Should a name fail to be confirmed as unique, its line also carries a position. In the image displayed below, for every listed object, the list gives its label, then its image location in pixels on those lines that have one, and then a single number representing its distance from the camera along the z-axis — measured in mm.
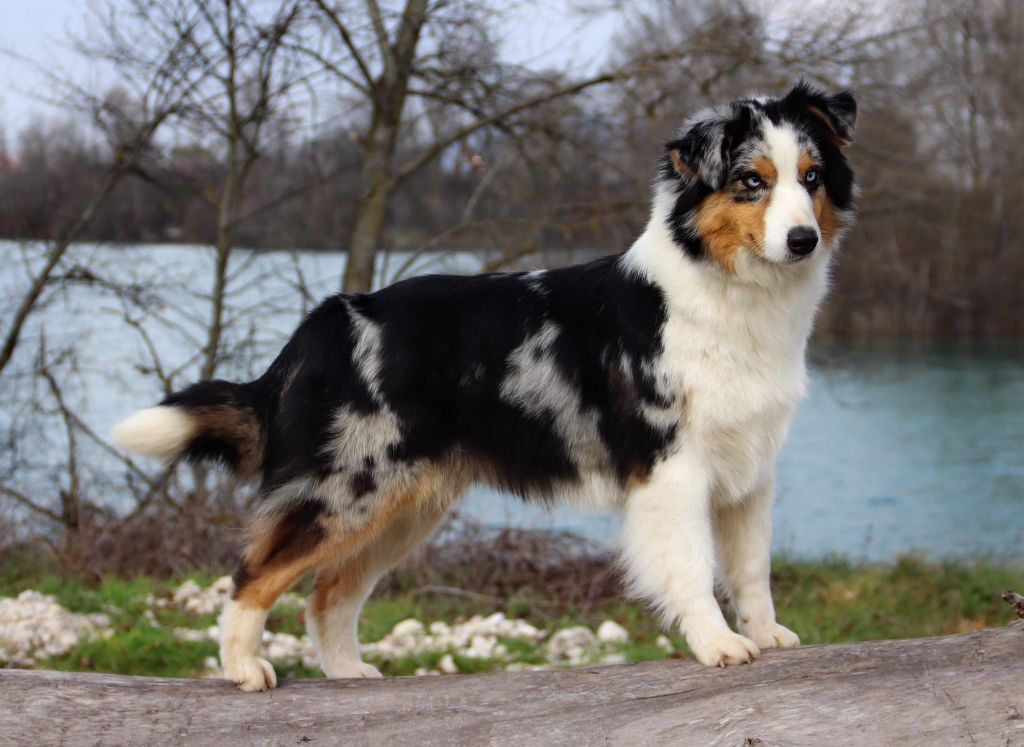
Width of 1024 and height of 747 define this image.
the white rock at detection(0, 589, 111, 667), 5570
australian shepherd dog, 3619
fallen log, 3080
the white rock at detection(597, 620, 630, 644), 6348
